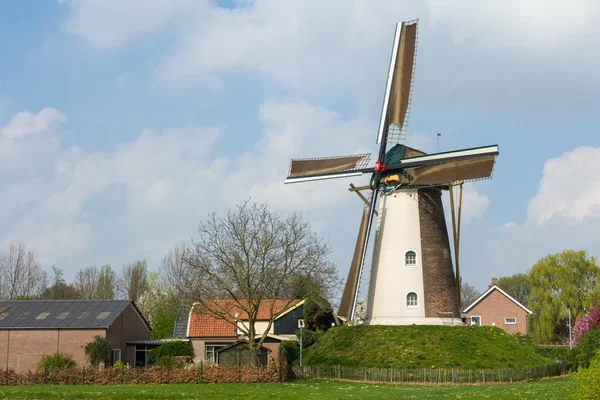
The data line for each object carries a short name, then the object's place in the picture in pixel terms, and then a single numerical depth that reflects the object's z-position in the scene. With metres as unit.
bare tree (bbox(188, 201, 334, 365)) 39.59
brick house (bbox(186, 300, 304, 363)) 49.53
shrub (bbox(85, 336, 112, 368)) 47.47
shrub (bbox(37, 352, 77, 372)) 43.78
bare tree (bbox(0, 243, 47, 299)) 82.56
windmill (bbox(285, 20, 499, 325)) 40.00
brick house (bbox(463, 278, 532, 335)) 66.94
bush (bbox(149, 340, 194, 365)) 49.53
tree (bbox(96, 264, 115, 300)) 94.94
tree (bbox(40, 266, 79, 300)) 87.75
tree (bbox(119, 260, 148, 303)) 91.88
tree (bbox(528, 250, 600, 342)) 68.44
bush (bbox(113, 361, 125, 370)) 36.16
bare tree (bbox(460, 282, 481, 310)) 113.50
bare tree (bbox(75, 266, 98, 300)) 95.44
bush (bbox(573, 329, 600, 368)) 34.50
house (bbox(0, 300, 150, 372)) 49.00
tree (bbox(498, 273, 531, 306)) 107.69
